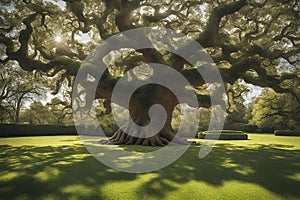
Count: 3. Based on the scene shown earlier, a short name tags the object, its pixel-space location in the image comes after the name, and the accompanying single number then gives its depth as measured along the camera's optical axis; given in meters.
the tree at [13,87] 35.66
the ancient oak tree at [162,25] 15.43
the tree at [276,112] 34.62
